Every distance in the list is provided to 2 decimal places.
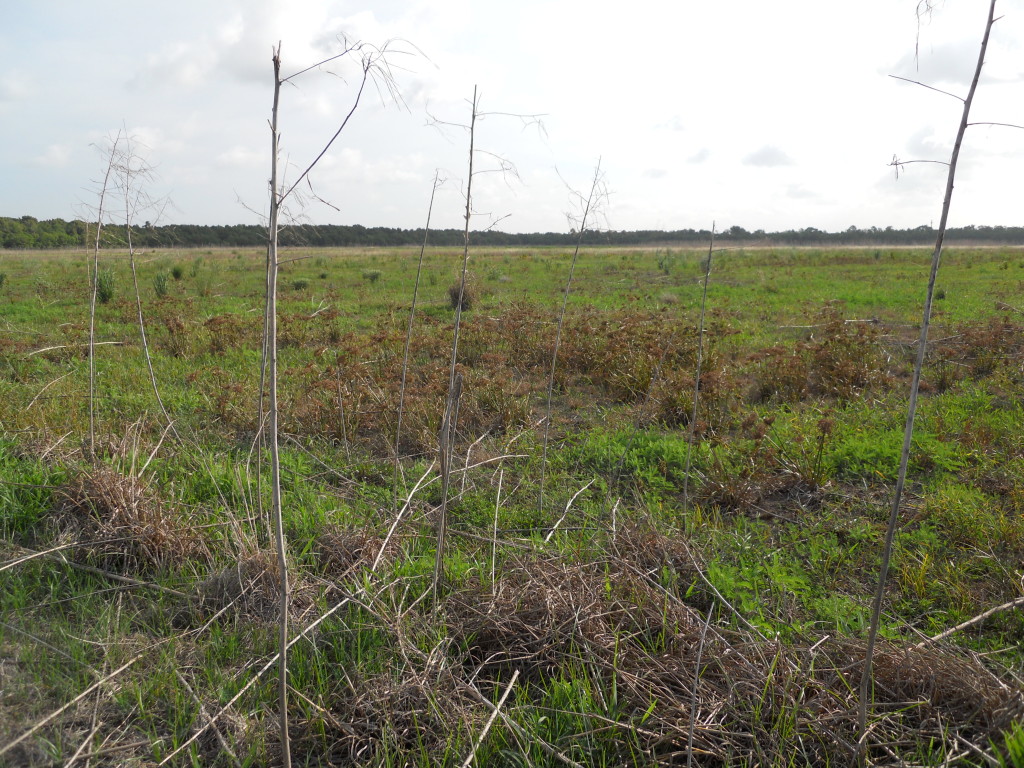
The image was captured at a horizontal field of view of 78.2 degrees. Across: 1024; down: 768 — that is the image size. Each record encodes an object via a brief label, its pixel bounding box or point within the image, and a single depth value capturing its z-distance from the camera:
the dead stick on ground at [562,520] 2.90
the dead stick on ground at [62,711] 1.75
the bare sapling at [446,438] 2.20
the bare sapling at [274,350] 1.47
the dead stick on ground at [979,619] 2.09
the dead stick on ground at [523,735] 1.79
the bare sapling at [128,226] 3.03
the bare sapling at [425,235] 2.96
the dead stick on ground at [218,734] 1.80
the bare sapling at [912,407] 1.44
